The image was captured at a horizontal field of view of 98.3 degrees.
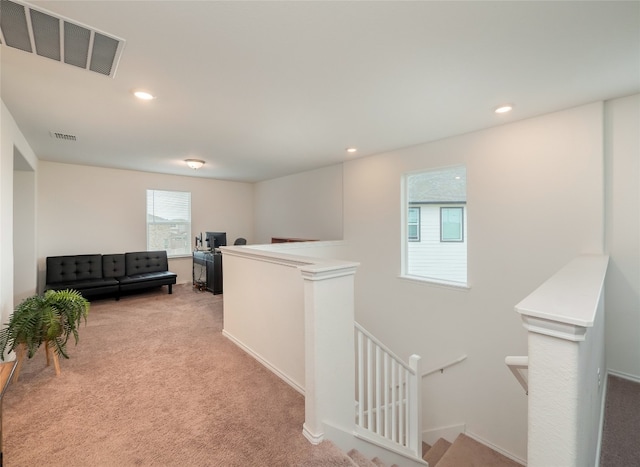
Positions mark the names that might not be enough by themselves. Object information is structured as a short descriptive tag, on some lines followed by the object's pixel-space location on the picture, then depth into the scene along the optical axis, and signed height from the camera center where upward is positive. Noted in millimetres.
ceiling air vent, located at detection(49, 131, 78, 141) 3388 +1239
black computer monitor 5668 -121
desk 5465 -748
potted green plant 2178 -725
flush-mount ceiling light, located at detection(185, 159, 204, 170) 4703 +1212
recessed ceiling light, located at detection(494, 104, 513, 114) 2666 +1216
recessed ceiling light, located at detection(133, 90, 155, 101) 2338 +1196
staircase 2922 -2445
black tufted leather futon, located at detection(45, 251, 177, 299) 4625 -728
